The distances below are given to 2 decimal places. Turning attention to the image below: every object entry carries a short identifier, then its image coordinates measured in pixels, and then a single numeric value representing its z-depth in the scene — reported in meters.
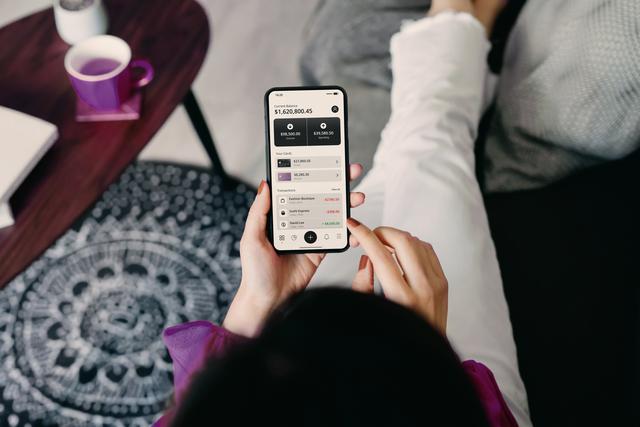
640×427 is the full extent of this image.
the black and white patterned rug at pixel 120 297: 1.17
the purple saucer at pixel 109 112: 0.96
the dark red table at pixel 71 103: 0.87
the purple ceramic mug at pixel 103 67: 0.92
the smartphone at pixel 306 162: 0.71
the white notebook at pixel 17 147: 0.85
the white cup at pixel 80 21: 0.98
